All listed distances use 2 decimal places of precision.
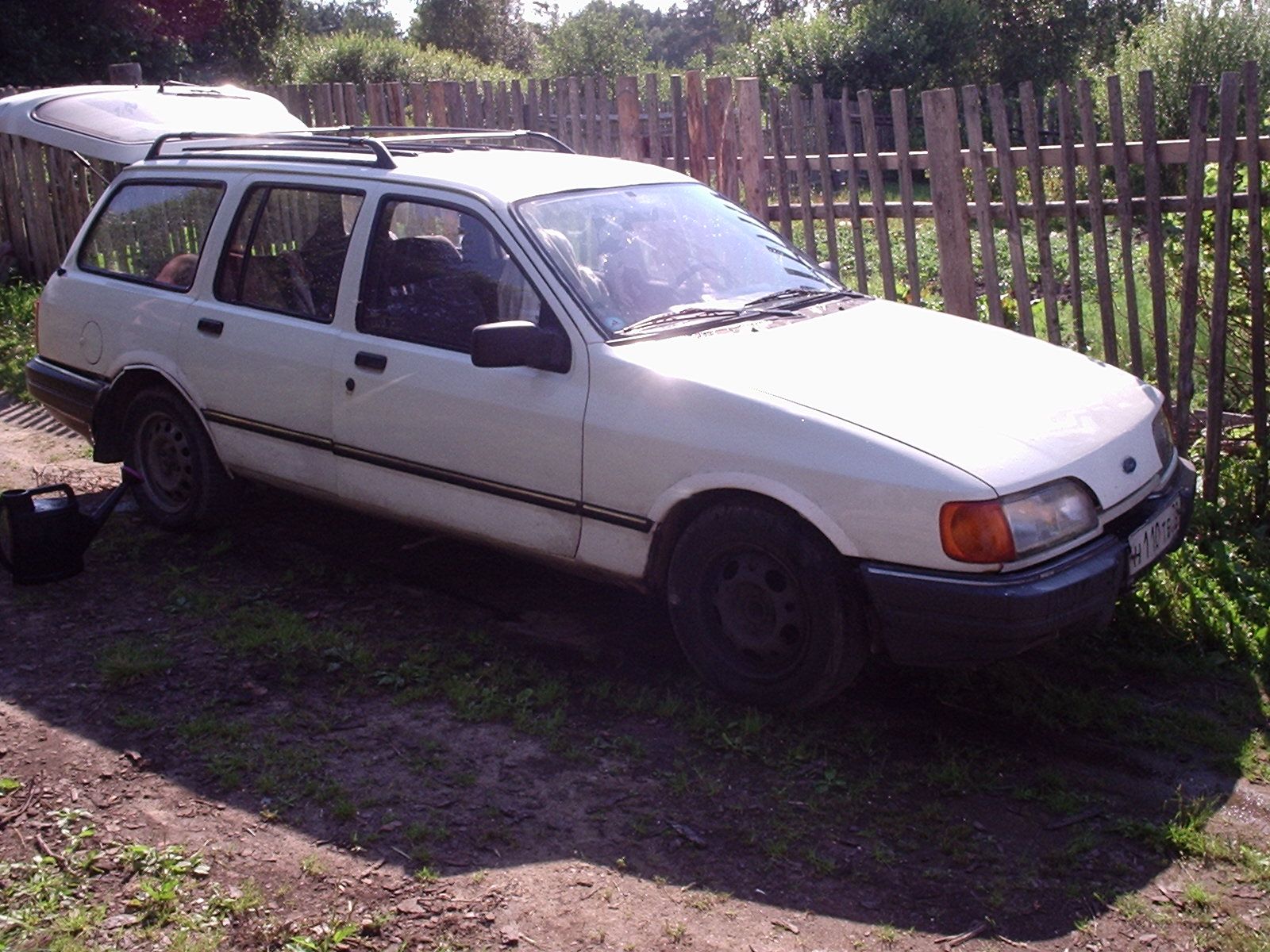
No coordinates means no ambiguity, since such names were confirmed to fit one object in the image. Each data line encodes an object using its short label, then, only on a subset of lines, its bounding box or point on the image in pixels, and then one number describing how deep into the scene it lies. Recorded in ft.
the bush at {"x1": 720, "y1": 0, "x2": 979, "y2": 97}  97.14
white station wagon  12.83
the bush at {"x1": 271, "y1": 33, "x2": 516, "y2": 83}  119.44
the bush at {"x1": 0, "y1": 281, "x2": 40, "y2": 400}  32.32
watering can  18.10
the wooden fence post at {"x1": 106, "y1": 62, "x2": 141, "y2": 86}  41.29
